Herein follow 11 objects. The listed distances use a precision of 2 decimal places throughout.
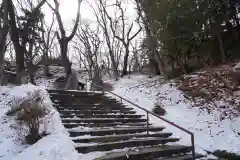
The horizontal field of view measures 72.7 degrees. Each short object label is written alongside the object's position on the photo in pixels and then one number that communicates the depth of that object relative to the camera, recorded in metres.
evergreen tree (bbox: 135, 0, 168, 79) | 9.01
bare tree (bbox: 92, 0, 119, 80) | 15.61
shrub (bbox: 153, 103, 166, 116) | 6.00
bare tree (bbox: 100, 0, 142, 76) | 13.04
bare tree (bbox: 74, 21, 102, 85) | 18.12
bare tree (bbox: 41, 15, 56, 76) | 17.19
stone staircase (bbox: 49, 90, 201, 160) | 3.93
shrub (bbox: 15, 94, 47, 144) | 4.03
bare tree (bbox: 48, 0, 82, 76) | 10.77
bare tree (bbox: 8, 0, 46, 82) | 8.92
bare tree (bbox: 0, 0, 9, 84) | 7.68
